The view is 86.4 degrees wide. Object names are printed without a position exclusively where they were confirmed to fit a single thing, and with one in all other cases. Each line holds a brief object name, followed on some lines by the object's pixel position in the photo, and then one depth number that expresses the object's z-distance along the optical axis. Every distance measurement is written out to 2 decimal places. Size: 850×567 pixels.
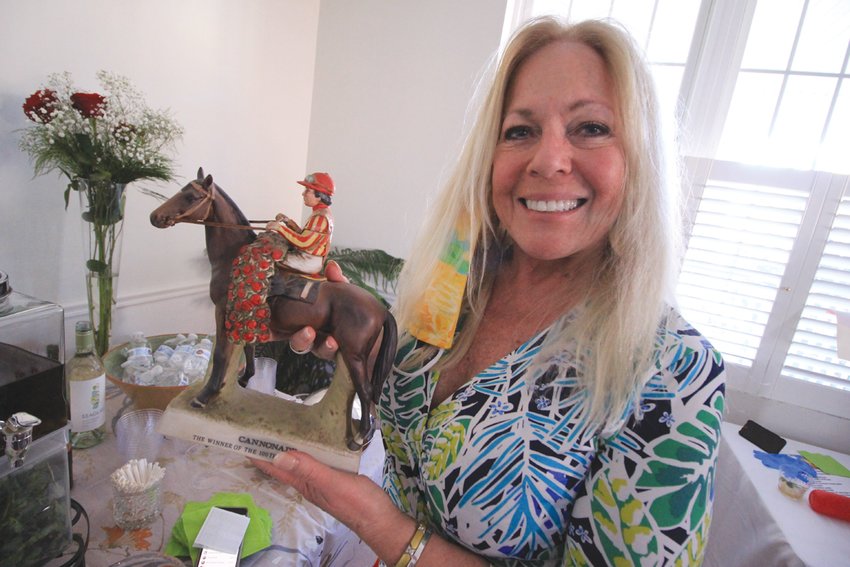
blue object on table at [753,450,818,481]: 1.73
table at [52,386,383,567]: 0.94
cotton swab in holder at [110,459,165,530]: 0.94
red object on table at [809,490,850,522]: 1.47
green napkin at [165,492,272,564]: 0.92
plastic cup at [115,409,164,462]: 1.12
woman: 0.69
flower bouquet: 1.22
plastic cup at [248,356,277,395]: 1.35
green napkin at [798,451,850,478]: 1.78
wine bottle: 1.14
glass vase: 1.30
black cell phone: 1.89
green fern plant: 2.67
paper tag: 0.89
